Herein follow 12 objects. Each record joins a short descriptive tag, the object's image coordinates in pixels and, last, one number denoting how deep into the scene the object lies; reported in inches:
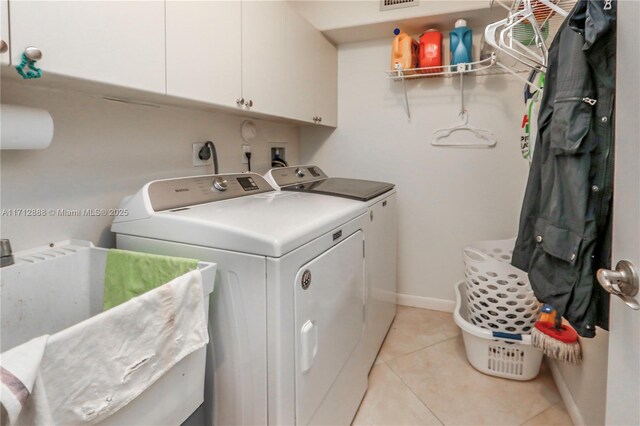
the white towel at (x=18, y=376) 20.9
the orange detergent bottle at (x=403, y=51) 97.0
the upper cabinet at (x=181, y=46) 35.4
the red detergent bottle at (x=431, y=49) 95.7
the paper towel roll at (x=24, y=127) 38.3
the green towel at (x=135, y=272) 40.3
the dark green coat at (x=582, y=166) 37.3
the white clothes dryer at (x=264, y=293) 40.1
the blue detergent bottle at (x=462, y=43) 93.5
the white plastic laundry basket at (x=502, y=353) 75.5
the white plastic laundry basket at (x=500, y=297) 75.8
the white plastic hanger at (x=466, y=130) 100.9
